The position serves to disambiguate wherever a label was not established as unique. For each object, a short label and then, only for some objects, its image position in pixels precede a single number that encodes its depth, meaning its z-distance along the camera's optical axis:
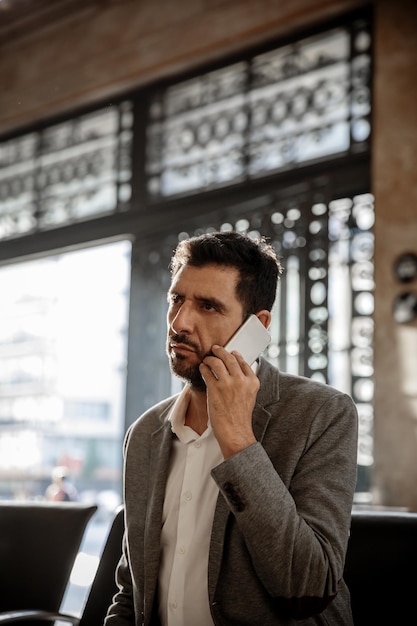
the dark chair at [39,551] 2.38
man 1.60
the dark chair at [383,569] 1.76
